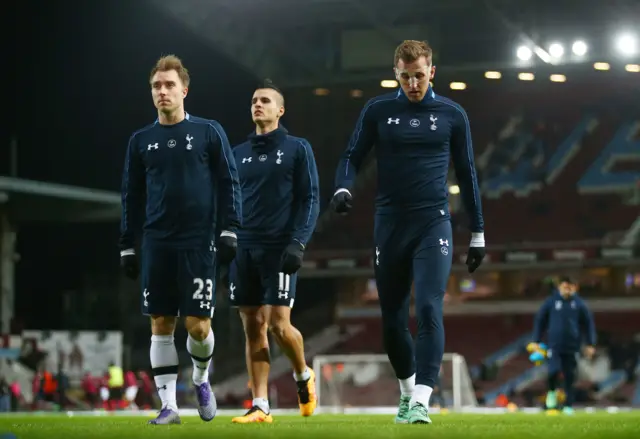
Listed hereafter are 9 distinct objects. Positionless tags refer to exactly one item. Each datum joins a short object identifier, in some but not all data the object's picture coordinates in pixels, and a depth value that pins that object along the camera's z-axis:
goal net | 20.44
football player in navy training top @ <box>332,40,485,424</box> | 7.12
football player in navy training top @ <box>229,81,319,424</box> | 8.62
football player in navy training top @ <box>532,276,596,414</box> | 16.44
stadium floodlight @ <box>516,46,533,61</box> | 33.22
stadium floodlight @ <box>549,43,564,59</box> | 33.12
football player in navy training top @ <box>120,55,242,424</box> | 7.34
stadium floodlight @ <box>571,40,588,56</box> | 33.25
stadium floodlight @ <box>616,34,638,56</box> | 32.69
